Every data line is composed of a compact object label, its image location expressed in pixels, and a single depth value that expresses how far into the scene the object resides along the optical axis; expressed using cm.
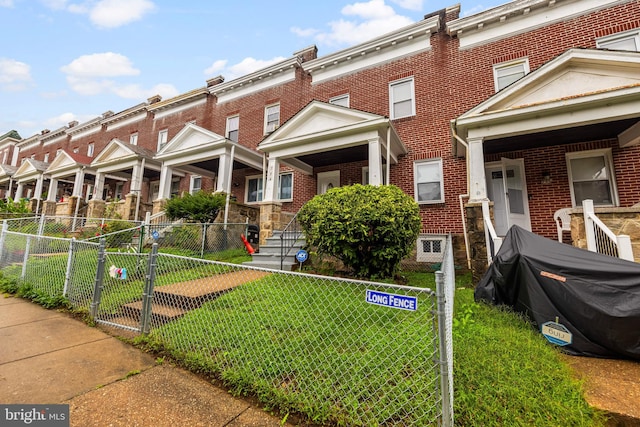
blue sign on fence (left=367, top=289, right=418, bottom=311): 195
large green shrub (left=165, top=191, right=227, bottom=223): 973
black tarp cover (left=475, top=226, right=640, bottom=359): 293
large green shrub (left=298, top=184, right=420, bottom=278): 552
